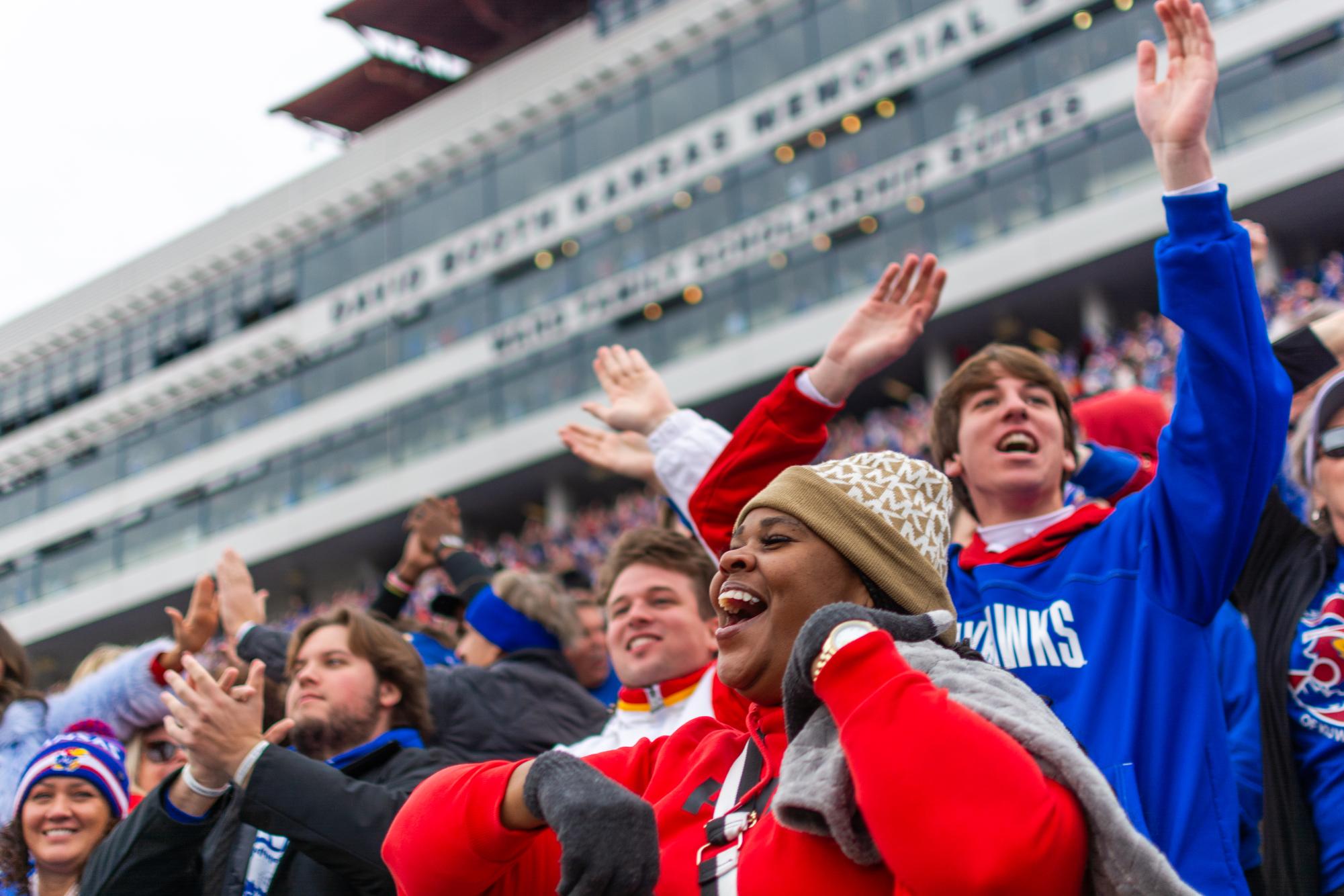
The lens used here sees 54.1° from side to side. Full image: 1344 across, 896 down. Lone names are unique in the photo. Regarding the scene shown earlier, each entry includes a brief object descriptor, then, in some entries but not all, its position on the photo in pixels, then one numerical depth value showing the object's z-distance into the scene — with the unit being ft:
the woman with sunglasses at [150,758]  15.53
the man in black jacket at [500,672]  14.01
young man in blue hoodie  8.54
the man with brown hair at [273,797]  9.75
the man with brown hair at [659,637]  12.23
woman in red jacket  5.33
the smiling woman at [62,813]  12.48
